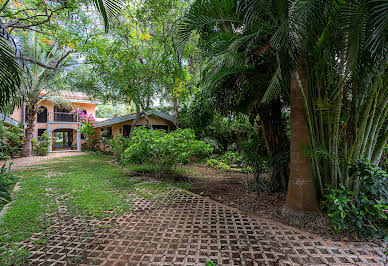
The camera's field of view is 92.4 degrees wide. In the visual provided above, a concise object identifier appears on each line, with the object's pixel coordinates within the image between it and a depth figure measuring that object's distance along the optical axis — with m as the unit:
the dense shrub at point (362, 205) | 2.76
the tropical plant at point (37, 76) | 10.47
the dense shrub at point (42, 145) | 13.30
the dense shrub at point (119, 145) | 9.34
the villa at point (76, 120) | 13.67
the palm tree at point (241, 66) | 3.48
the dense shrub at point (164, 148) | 5.51
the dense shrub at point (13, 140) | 10.75
